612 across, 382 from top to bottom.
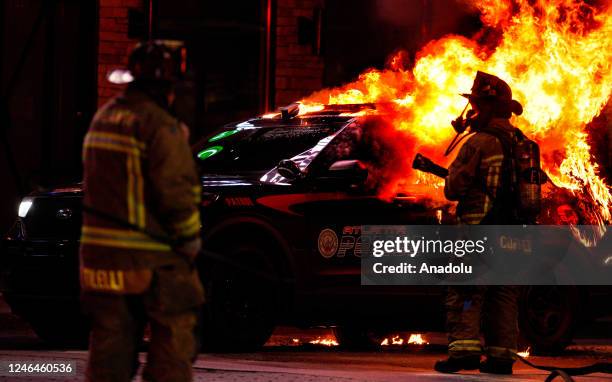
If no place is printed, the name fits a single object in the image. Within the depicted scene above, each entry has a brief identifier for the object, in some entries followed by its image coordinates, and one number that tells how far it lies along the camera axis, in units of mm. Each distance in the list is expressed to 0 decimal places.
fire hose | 13332
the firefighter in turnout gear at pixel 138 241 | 10177
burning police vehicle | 17568
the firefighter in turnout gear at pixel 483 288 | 15717
